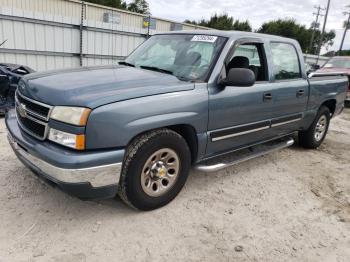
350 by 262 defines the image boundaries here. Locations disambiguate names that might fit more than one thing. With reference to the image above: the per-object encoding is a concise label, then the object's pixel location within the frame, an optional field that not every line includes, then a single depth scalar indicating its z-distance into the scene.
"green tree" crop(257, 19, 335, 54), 61.59
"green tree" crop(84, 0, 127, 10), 42.84
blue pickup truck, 2.63
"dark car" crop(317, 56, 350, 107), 12.23
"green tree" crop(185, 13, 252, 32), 57.99
